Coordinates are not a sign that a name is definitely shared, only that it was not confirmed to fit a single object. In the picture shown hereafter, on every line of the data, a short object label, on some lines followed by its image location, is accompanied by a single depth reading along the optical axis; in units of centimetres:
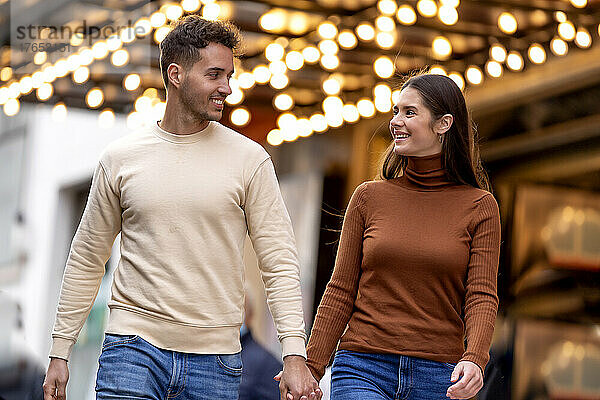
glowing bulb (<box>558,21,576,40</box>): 1512
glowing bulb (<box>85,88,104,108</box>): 1611
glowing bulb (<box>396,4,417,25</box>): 1493
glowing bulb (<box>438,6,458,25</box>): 1489
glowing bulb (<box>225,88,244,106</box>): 1900
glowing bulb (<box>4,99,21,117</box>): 1482
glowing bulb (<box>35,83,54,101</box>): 1546
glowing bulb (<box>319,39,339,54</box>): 1658
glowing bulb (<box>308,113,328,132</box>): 2134
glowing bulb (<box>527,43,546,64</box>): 1604
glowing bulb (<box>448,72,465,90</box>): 1774
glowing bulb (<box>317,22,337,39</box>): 1600
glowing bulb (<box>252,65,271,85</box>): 1812
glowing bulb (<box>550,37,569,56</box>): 1547
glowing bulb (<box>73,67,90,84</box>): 1577
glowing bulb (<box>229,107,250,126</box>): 2079
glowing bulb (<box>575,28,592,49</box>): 1530
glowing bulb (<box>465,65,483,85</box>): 1692
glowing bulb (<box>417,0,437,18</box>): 1466
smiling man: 638
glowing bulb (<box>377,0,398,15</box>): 1489
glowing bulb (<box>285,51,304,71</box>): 1734
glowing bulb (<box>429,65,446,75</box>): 1618
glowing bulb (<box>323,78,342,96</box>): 1850
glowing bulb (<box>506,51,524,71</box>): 1635
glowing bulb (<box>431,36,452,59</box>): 1653
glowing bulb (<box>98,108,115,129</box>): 1651
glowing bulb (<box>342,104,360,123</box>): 2047
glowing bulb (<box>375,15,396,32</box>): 1544
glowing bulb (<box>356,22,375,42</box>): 1567
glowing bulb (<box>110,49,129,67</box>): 1581
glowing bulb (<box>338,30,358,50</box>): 1606
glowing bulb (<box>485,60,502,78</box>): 1655
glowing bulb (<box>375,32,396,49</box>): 1628
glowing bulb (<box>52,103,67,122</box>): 1587
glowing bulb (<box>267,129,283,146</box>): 2198
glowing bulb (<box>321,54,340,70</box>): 1724
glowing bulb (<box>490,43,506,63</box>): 1640
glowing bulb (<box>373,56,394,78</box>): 1768
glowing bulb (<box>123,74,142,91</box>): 1724
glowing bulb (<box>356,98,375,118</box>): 1965
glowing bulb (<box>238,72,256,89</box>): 1828
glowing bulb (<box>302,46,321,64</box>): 1704
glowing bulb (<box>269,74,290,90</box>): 1873
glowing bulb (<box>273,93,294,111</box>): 2007
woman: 665
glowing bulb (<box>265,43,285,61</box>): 1710
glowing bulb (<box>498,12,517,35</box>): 1512
